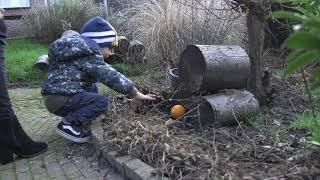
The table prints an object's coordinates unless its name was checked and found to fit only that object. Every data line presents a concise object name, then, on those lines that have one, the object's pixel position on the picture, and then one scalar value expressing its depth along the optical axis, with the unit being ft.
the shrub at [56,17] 21.26
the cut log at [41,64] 15.54
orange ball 8.31
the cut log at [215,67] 8.03
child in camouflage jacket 8.19
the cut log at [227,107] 7.67
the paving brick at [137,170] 6.04
